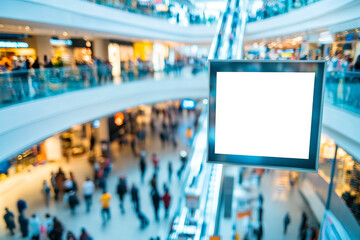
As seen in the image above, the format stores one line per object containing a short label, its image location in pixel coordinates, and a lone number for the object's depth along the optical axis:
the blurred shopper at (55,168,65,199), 12.11
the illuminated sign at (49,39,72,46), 14.68
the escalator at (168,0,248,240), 6.59
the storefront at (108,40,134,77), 19.19
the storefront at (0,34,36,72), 11.62
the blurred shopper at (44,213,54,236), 8.56
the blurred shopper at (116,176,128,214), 10.70
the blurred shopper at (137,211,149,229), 9.79
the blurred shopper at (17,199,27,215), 9.45
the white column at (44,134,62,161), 15.14
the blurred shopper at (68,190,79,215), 10.41
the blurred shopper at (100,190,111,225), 10.02
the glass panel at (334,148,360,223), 8.15
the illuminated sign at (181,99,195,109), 20.95
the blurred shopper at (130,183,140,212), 10.33
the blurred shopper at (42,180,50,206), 11.28
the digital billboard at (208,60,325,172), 4.71
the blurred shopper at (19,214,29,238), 9.10
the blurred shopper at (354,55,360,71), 6.70
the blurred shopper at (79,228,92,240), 7.92
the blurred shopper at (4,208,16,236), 9.11
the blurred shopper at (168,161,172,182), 13.31
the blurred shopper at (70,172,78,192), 11.09
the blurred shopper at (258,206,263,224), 10.73
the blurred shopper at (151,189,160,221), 10.10
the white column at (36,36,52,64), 14.02
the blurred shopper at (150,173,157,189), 11.22
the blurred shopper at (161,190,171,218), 10.27
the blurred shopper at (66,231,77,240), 7.88
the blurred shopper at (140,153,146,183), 13.37
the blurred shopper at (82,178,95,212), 10.55
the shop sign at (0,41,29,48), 11.59
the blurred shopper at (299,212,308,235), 10.38
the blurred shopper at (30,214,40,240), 8.60
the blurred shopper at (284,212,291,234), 10.62
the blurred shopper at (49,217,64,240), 8.55
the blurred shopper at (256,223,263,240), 10.02
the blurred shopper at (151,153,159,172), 14.07
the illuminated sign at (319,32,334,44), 11.77
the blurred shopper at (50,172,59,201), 11.51
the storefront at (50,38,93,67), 15.22
